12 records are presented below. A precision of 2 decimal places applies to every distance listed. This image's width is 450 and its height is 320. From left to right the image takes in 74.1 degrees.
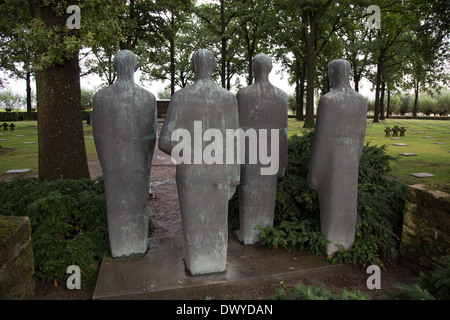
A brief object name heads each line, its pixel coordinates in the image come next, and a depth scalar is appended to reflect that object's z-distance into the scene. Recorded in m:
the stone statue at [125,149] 3.23
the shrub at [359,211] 3.72
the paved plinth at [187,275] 2.97
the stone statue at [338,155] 3.44
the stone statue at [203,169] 2.96
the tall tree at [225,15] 17.89
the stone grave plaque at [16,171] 8.30
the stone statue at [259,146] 3.59
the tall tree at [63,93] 4.92
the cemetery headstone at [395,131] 15.91
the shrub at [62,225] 3.37
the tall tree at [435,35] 7.08
